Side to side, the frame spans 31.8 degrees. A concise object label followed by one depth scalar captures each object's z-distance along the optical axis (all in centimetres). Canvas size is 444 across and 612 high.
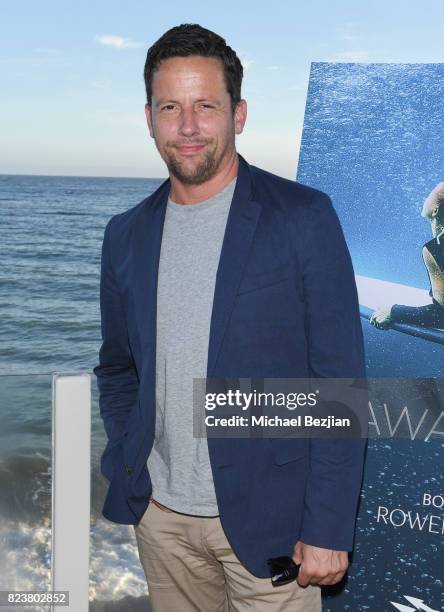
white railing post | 179
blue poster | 220
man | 144
